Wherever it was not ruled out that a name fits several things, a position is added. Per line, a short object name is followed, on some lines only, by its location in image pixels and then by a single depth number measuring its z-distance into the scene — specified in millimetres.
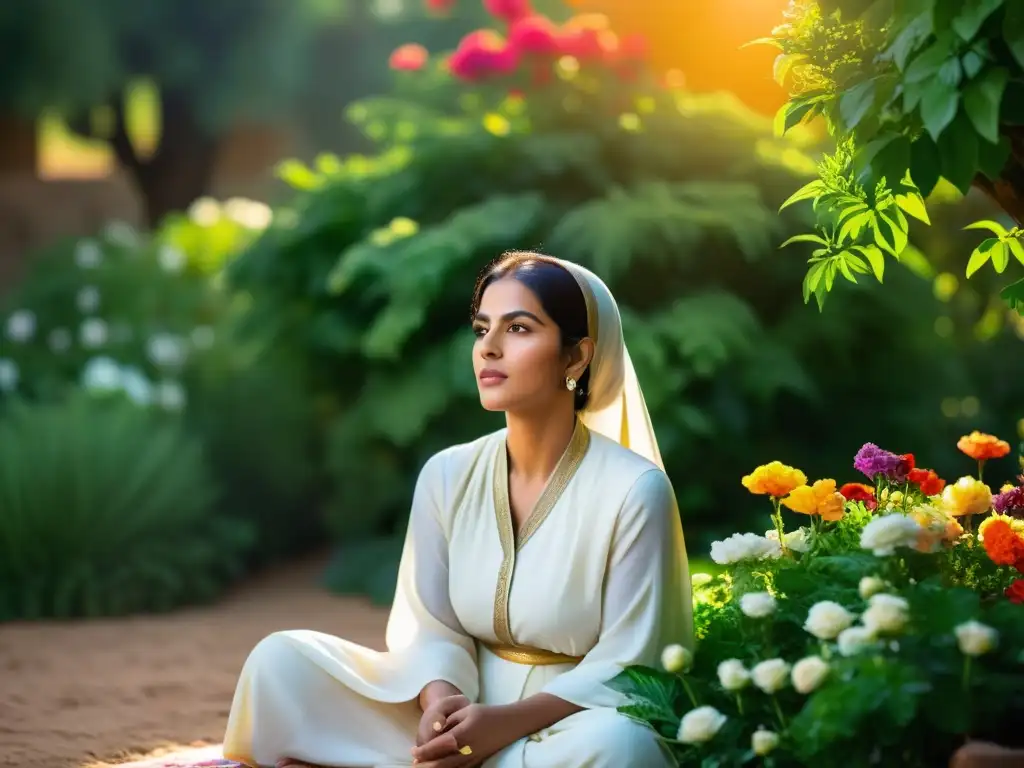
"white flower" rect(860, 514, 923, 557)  2906
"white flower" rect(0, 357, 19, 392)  7801
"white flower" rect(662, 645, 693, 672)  2889
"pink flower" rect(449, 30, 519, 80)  7875
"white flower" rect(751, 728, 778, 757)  2725
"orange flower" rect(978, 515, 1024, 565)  3229
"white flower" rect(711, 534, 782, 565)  3242
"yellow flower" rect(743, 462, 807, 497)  3541
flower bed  2668
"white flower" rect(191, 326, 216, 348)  8312
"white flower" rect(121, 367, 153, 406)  7566
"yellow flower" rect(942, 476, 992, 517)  3510
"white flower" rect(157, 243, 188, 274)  9398
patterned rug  3553
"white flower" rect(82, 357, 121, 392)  7584
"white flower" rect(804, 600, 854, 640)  2795
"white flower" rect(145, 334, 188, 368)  8062
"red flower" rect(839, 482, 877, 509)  3699
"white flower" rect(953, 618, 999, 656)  2635
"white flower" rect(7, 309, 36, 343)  7984
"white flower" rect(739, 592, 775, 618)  2895
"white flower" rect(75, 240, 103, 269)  9453
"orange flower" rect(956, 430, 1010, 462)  3781
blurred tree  15812
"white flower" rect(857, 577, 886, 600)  2830
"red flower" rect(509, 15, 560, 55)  7766
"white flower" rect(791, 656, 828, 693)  2705
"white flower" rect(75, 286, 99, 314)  8648
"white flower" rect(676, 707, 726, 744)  2789
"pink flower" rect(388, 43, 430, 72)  8633
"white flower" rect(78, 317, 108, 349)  8281
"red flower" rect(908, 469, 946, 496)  3738
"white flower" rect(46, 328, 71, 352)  8477
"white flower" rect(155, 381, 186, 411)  7652
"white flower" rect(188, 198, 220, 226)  10922
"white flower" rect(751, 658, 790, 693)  2758
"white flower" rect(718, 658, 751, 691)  2803
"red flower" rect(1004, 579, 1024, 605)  3109
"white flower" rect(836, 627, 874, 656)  2709
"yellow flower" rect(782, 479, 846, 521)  3479
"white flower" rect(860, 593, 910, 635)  2689
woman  3105
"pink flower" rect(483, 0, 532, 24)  8438
